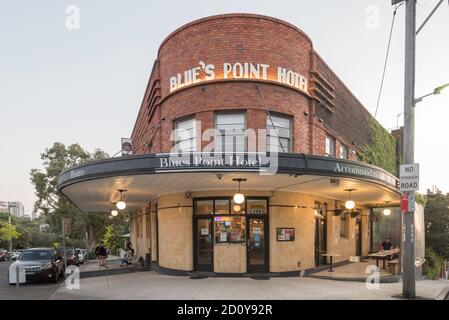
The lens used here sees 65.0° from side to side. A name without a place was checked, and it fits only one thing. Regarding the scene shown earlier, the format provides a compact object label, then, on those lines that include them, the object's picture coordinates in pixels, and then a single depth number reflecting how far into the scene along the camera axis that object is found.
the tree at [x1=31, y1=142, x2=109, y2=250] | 36.47
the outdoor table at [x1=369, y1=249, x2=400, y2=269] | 15.63
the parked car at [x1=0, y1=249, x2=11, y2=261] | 44.79
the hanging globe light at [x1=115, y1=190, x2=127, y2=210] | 13.29
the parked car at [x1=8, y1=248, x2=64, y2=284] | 14.41
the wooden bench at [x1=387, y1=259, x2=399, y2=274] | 13.88
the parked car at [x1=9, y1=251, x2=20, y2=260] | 47.36
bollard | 13.58
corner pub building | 12.95
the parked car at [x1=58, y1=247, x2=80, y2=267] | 24.12
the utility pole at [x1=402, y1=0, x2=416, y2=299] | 9.96
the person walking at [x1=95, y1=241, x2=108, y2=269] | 19.06
